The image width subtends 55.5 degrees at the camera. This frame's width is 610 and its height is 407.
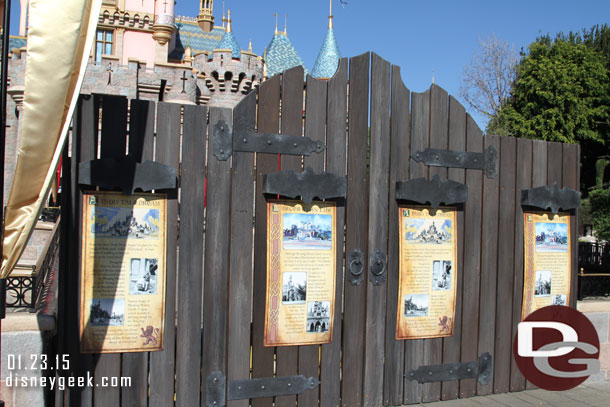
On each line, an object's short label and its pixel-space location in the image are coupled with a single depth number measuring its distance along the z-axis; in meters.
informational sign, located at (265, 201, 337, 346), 4.68
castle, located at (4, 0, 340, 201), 25.91
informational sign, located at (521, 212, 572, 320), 5.82
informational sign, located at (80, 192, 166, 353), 4.16
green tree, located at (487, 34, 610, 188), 34.00
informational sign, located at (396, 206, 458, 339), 5.23
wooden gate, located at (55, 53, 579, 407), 4.30
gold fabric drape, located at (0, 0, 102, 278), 3.39
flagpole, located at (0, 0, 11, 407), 3.13
